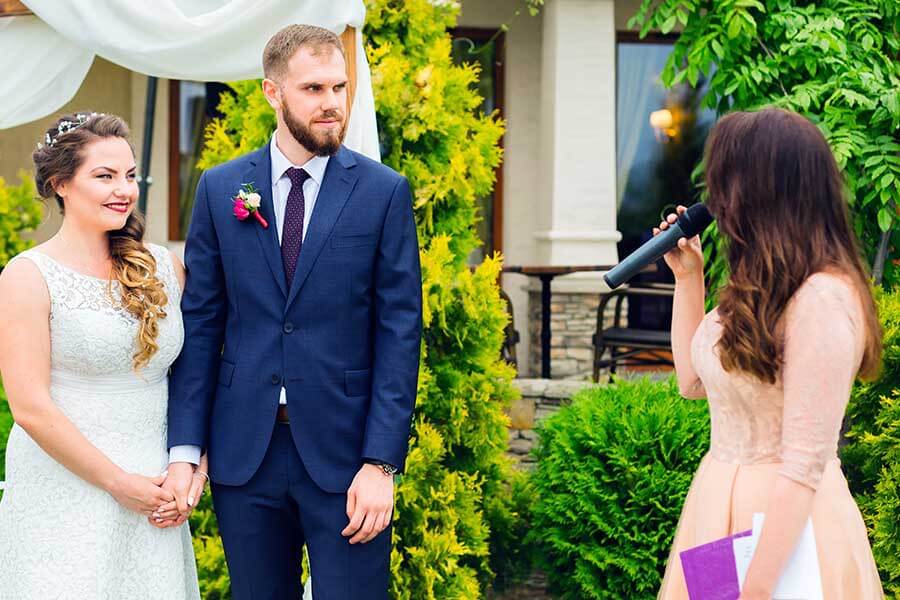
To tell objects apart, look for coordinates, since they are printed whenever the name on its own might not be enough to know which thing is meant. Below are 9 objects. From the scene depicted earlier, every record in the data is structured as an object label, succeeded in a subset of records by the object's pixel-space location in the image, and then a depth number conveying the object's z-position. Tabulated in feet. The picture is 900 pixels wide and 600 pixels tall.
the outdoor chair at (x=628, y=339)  25.43
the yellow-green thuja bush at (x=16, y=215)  22.98
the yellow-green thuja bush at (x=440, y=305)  14.66
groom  9.14
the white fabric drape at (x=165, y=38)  13.62
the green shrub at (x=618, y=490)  14.85
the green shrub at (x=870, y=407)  13.92
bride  9.05
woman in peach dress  6.81
